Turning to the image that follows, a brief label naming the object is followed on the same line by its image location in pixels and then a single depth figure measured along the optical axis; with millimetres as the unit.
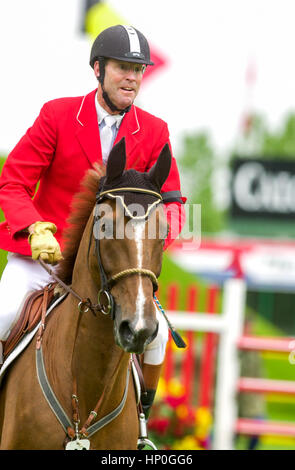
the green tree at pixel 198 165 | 123344
